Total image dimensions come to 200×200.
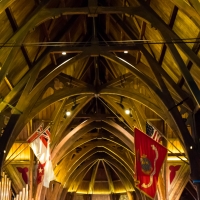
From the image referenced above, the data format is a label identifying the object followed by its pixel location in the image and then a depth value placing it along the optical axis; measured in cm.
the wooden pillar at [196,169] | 1322
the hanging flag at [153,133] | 1591
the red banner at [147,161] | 1447
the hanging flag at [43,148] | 1522
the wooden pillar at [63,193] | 2666
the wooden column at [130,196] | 2902
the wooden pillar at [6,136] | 1349
